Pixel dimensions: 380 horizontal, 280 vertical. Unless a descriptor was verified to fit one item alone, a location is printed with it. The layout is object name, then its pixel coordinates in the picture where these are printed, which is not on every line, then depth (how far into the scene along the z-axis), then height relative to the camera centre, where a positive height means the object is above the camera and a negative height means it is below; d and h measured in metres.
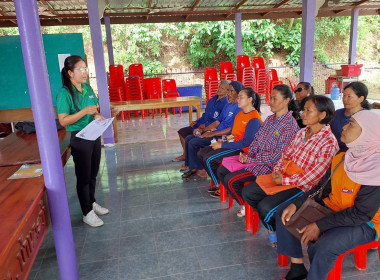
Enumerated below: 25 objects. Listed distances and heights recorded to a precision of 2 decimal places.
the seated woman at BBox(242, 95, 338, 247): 2.18 -0.68
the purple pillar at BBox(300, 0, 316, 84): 5.16 +0.33
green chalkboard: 7.28 +0.20
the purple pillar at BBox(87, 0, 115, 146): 5.39 +0.08
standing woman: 2.57 -0.40
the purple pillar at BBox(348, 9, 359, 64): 9.64 +0.45
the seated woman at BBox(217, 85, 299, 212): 2.63 -0.67
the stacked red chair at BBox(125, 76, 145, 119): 8.60 -0.58
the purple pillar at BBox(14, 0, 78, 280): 1.70 -0.33
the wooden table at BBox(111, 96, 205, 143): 5.60 -0.66
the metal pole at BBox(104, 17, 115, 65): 8.47 +0.83
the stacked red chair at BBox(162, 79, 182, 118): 8.88 -0.60
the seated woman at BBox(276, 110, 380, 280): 1.70 -0.81
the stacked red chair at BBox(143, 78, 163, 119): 8.83 -0.60
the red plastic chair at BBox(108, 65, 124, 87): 8.80 -0.21
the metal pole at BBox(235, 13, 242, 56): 8.70 +0.81
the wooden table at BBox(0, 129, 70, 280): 1.34 -0.67
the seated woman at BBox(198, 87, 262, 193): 3.09 -0.71
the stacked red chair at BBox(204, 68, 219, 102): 8.47 -0.47
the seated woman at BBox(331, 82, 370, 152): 2.88 -0.41
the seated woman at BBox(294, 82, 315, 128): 3.57 -0.36
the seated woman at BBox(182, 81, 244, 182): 3.69 -0.85
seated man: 4.04 -0.62
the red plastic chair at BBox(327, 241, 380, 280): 1.83 -1.21
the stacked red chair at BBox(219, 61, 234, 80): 8.99 -0.15
